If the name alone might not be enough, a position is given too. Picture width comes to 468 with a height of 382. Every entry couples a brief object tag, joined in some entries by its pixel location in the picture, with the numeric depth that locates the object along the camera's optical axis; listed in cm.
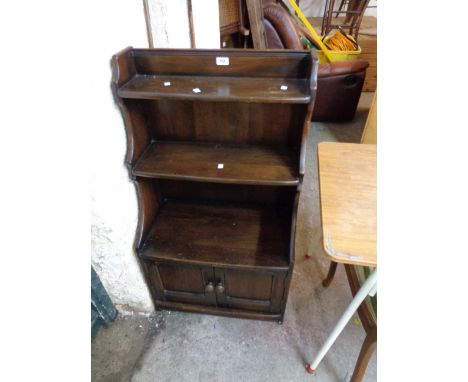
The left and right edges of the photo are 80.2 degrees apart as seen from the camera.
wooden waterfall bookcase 83
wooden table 71
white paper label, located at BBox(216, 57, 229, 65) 84
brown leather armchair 255
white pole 81
